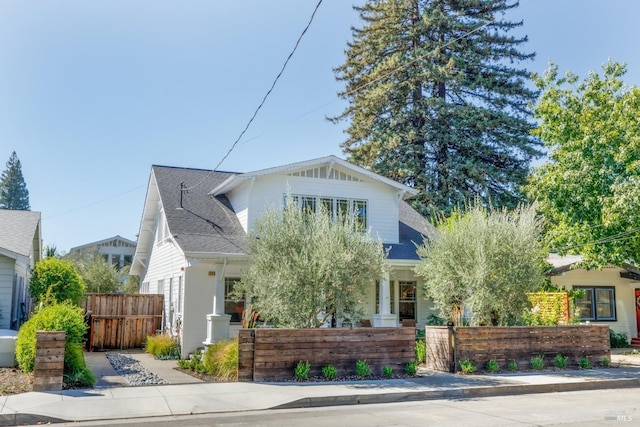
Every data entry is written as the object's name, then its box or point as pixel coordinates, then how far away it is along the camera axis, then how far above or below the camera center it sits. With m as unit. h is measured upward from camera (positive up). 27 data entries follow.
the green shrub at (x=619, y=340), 21.27 -1.90
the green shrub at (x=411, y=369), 12.43 -1.78
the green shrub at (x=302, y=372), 11.48 -1.72
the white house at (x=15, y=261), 15.15 +0.66
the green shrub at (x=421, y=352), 14.82 -1.68
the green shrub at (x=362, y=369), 11.96 -1.73
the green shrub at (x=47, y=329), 10.88 -0.85
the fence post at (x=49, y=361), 9.89 -1.34
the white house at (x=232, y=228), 16.06 +1.94
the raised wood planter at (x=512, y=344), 13.22 -1.34
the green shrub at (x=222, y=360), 11.93 -1.61
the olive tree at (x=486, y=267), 13.50 +0.54
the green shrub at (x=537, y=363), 13.54 -1.78
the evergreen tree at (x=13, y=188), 70.12 +12.29
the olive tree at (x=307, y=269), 12.07 +0.42
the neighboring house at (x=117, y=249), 46.41 +3.06
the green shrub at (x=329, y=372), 11.71 -1.76
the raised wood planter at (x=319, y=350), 11.43 -1.31
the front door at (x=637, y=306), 22.83 -0.66
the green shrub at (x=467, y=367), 12.91 -1.79
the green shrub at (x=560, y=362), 13.89 -1.78
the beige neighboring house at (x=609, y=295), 22.47 -0.19
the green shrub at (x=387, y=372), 12.17 -1.81
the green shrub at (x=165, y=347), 16.25 -1.78
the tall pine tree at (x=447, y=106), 30.92 +10.48
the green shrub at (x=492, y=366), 13.16 -1.80
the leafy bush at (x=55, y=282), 16.86 +0.10
